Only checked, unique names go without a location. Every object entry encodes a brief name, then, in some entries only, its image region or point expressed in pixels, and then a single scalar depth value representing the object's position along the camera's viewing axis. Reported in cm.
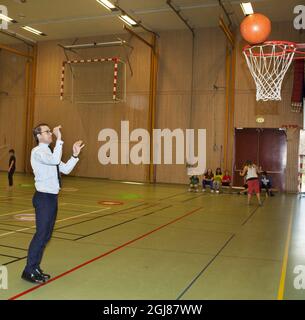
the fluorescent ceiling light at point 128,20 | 1930
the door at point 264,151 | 1895
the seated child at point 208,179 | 1784
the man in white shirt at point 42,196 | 487
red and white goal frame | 2067
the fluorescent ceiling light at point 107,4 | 1777
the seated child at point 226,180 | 1839
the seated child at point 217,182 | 1728
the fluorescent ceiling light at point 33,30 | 2203
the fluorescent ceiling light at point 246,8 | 1689
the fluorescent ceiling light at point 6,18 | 2041
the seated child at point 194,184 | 1777
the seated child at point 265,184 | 1691
